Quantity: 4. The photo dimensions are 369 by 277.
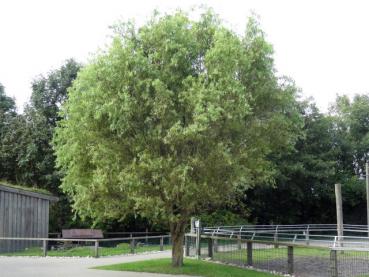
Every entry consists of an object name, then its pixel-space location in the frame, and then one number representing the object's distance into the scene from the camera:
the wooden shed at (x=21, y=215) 25.06
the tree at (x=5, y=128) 38.41
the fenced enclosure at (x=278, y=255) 16.91
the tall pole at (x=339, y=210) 24.09
